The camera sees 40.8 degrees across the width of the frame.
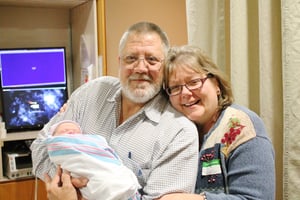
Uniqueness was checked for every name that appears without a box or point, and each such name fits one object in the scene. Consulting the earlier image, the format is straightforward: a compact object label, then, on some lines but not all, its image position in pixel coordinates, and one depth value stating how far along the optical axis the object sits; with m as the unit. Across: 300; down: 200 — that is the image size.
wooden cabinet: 2.18
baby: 1.28
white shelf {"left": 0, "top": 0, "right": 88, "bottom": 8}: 2.42
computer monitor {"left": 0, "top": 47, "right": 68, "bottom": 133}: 2.39
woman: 1.36
